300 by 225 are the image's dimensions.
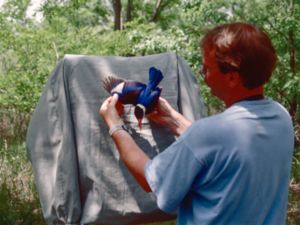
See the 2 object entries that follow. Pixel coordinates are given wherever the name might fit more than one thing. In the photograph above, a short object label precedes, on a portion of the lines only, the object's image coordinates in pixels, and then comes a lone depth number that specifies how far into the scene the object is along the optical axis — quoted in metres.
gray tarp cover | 2.39
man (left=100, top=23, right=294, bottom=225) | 1.66
